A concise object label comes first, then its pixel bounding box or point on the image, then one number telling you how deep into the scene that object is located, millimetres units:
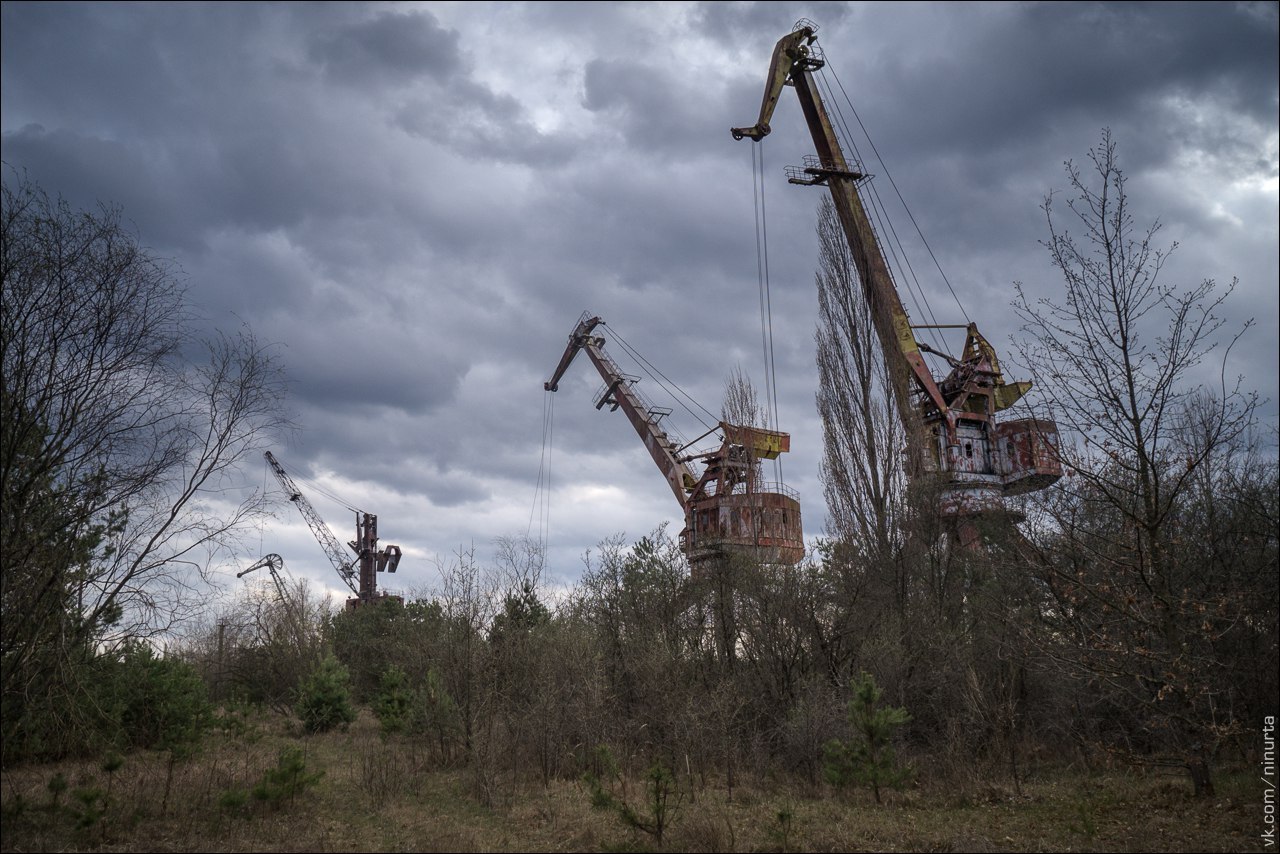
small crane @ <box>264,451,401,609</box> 58906
